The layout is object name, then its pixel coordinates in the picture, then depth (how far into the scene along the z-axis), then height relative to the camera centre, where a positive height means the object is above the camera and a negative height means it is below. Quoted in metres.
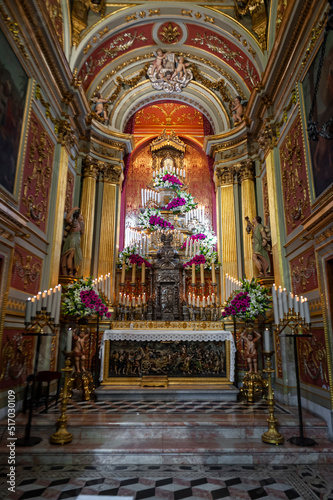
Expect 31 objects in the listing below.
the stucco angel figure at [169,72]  11.57 +9.11
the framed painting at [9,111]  5.63 +3.91
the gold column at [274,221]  7.82 +2.83
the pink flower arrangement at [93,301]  6.98 +0.74
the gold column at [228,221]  10.43 +3.71
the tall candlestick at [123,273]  9.26 +1.77
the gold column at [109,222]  10.27 +3.59
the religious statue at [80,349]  7.02 -0.23
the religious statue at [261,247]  8.66 +2.38
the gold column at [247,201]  10.16 +4.18
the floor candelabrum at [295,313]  4.66 +0.39
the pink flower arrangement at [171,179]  12.26 +5.70
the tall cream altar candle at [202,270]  8.98 +1.80
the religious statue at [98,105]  10.99 +7.45
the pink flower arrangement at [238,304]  7.07 +0.71
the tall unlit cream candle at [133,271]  9.27 +1.81
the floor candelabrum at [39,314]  4.64 +0.35
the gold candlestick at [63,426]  4.60 -1.22
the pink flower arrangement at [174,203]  11.66 +4.58
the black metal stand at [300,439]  4.59 -1.36
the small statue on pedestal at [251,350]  7.05 -0.23
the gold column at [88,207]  9.85 +3.91
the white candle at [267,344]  4.96 -0.07
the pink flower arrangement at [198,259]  9.79 +2.25
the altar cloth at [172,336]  7.25 +0.05
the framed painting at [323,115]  5.39 +3.65
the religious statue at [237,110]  10.93 +7.30
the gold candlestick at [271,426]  4.61 -1.20
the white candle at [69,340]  5.14 -0.04
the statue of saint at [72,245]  8.59 +2.34
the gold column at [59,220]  7.86 +2.82
